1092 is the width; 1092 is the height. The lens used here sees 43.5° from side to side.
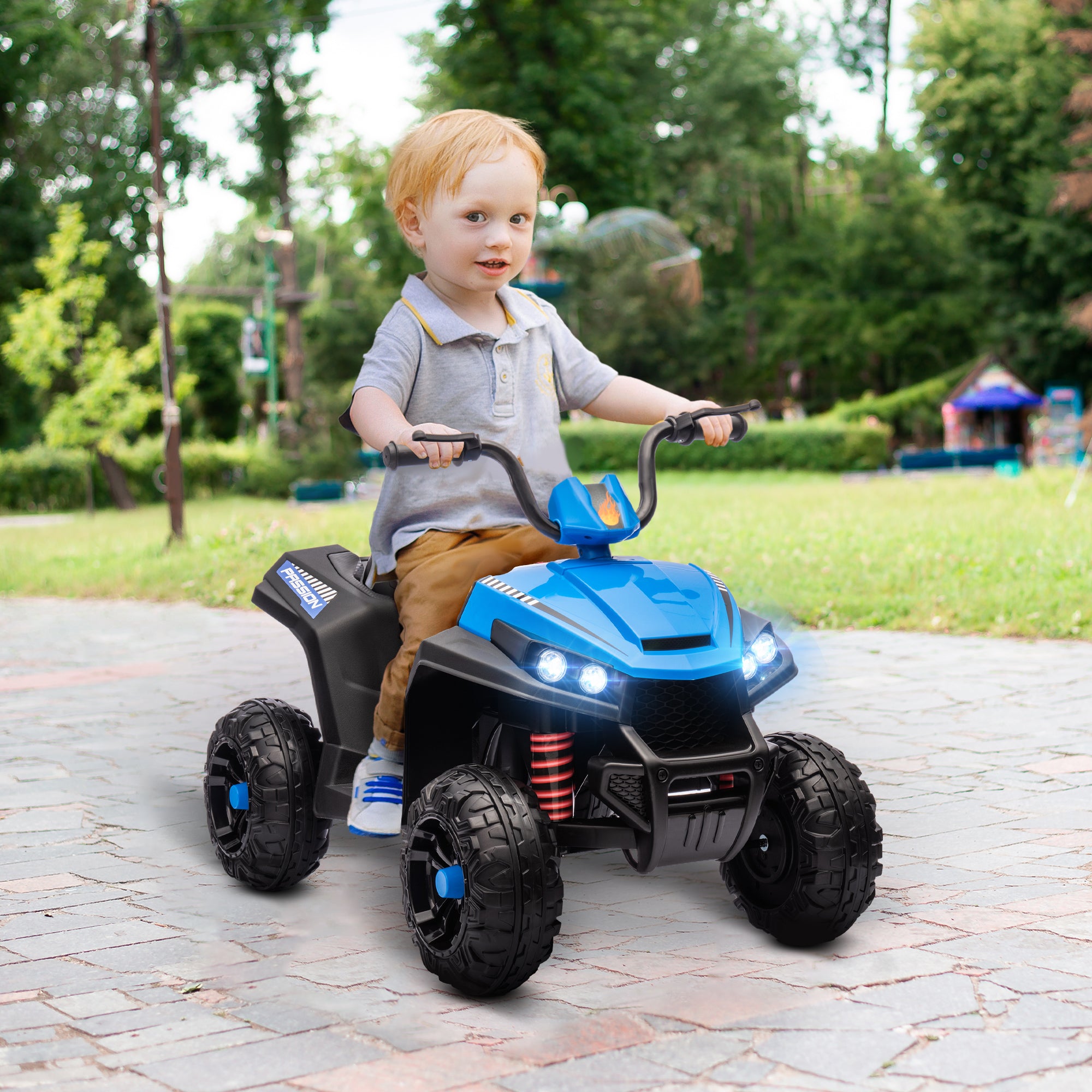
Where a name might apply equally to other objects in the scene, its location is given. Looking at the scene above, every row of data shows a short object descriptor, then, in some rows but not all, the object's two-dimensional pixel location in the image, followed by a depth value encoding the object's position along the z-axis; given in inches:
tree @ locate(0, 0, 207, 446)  1211.2
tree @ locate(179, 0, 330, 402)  1210.0
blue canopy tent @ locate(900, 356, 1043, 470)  1312.7
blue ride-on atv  106.8
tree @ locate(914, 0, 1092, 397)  1349.7
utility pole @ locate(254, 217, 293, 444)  1222.9
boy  125.2
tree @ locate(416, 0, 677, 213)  1172.5
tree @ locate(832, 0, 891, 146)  1772.9
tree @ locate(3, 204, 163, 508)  940.6
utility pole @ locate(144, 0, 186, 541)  599.2
